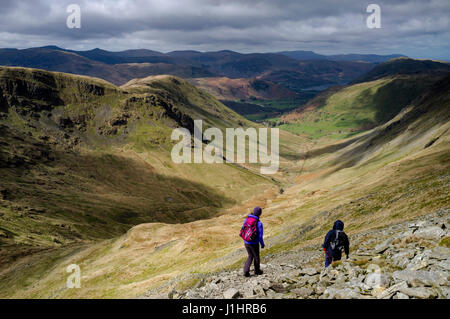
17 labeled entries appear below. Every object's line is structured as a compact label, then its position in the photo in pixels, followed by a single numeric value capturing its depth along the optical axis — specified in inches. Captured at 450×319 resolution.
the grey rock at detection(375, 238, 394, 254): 901.8
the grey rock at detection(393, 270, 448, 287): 589.6
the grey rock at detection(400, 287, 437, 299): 542.0
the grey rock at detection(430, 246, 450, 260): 680.7
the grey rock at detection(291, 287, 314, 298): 695.3
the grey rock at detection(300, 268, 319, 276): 824.9
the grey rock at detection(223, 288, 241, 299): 732.0
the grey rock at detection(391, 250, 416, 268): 735.7
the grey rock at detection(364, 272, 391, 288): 629.4
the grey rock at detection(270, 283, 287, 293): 745.0
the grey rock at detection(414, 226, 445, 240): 832.3
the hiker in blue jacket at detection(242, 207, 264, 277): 867.9
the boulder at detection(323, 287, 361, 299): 621.0
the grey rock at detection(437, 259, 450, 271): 630.8
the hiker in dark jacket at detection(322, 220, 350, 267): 876.9
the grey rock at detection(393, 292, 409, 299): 551.1
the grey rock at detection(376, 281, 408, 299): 574.9
